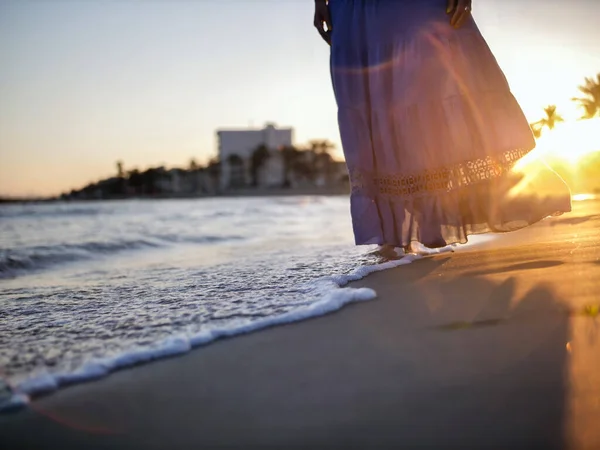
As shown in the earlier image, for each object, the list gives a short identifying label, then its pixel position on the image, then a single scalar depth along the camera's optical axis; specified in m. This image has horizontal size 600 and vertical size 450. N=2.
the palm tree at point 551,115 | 20.65
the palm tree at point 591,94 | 24.64
